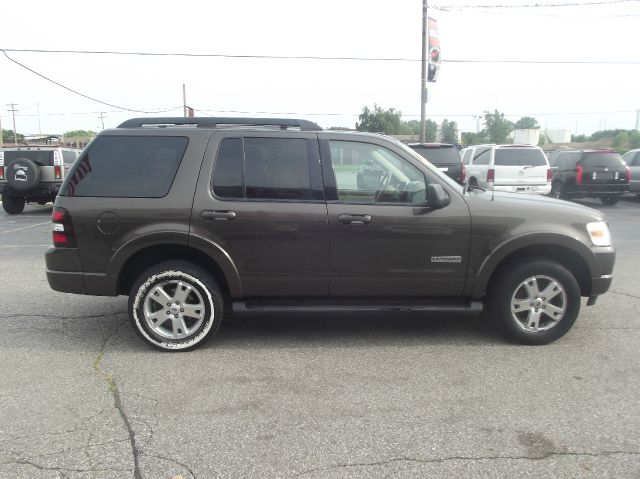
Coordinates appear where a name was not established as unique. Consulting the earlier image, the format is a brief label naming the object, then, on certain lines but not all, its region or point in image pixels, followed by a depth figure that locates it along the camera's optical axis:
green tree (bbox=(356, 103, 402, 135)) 61.60
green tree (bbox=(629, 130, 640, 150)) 62.49
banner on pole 22.62
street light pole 22.69
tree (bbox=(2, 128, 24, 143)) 88.61
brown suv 4.45
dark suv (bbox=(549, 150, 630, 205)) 15.83
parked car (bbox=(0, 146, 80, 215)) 14.09
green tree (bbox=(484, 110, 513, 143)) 71.06
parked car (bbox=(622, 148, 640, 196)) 17.08
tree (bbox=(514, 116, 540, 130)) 113.31
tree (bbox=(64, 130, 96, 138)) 99.99
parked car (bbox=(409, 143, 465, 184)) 13.84
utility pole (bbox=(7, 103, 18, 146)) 89.99
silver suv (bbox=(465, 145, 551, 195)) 14.43
